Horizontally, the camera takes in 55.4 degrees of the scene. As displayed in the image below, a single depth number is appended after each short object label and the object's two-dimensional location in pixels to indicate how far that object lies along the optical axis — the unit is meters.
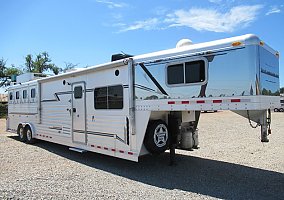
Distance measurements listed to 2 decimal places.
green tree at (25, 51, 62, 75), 43.84
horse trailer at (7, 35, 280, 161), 4.86
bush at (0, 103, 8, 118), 31.90
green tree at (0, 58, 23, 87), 37.38
